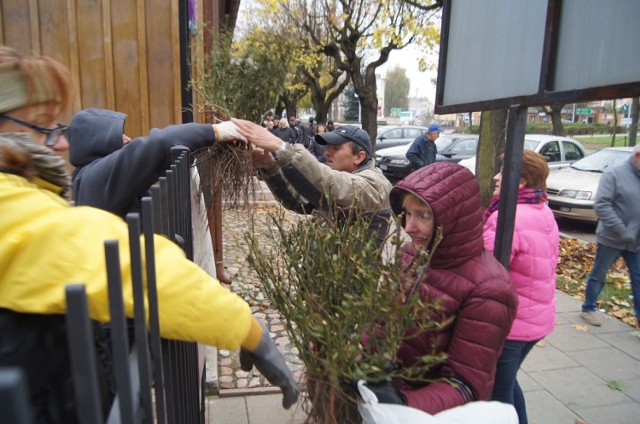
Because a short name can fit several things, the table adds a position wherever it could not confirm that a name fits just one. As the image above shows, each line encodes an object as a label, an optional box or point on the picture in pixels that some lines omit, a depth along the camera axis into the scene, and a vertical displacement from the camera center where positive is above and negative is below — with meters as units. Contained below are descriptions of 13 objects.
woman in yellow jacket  0.86 -0.30
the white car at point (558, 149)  11.62 -0.46
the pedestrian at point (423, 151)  10.52 -0.57
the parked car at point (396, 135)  19.83 -0.46
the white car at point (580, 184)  8.91 -1.04
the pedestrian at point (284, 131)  15.05 -0.35
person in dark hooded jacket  1.99 -0.17
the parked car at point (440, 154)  14.33 -0.89
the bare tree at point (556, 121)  21.73 +0.43
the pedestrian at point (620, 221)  4.53 -0.85
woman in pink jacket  2.33 -0.75
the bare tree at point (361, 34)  14.34 +3.08
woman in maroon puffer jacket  1.60 -0.58
